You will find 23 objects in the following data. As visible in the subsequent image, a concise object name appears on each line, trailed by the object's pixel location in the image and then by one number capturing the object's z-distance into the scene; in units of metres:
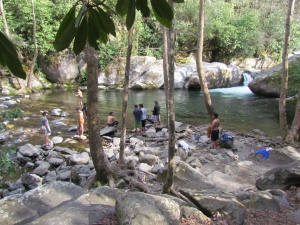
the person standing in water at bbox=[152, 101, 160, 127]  13.26
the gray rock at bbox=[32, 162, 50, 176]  8.39
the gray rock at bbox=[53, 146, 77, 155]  9.96
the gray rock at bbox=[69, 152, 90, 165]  8.93
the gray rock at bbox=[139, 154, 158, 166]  8.84
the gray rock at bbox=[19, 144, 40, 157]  9.46
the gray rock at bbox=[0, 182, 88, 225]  4.23
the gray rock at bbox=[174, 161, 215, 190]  6.88
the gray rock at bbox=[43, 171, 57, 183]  8.00
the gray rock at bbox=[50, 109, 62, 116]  15.45
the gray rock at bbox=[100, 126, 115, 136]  12.19
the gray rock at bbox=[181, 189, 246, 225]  4.31
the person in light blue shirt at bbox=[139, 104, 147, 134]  12.45
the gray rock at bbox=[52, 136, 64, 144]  11.12
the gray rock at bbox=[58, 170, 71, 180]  8.05
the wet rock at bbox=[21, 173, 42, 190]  7.45
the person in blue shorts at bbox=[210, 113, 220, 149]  10.19
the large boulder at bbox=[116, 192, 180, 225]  3.31
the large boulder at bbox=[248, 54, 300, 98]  14.45
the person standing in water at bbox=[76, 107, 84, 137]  11.10
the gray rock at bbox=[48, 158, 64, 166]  9.11
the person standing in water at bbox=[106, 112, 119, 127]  12.68
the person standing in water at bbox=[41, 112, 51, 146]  10.52
